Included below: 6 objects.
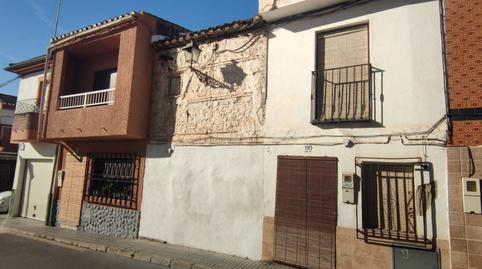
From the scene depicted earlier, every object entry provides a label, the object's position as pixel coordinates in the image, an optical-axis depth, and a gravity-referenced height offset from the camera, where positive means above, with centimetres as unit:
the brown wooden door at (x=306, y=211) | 728 -37
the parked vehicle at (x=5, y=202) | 1569 -96
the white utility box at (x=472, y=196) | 577 +10
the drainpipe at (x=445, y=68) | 627 +238
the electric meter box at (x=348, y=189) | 705 +14
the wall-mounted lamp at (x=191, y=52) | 981 +380
